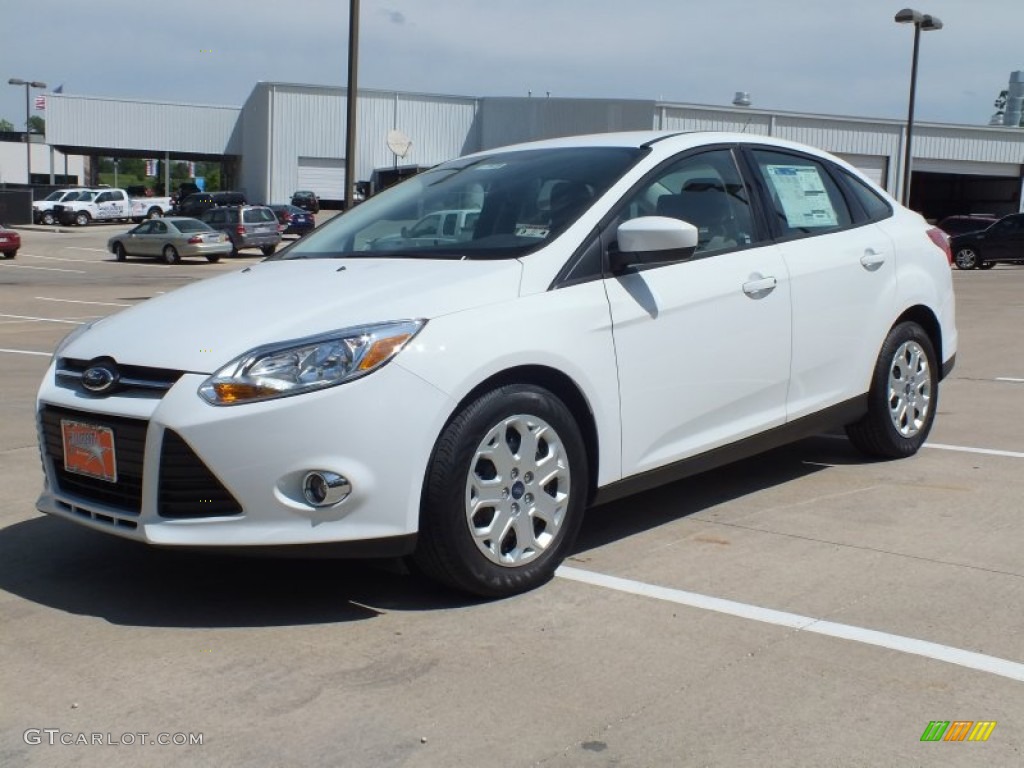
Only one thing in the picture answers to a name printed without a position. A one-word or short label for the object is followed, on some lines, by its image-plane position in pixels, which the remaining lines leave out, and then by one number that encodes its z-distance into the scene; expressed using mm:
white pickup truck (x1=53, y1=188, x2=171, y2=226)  55344
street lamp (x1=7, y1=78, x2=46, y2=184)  61912
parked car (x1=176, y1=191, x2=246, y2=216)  51625
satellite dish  25266
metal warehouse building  53094
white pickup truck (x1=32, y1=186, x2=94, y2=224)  55875
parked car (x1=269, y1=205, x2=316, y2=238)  46469
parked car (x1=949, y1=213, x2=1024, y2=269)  33594
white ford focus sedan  4074
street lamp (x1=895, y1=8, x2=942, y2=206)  31078
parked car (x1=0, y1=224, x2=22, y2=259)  36688
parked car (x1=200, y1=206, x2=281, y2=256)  38125
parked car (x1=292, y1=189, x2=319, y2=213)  55250
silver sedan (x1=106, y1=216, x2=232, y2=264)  36094
